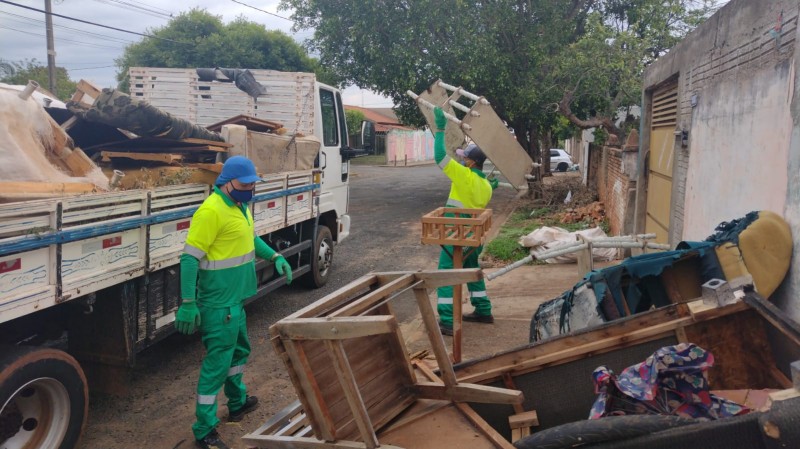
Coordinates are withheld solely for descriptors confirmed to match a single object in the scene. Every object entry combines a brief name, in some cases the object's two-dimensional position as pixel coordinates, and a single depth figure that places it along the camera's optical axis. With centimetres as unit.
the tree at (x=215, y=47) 2414
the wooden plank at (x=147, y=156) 525
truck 337
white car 2959
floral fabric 222
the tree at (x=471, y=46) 1486
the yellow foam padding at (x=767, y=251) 319
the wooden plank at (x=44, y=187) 371
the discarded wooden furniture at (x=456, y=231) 546
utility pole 1596
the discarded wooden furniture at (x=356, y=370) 262
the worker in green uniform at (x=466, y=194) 600
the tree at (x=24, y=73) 2686
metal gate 704
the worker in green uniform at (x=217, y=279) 393
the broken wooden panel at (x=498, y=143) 668
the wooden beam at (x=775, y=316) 243
